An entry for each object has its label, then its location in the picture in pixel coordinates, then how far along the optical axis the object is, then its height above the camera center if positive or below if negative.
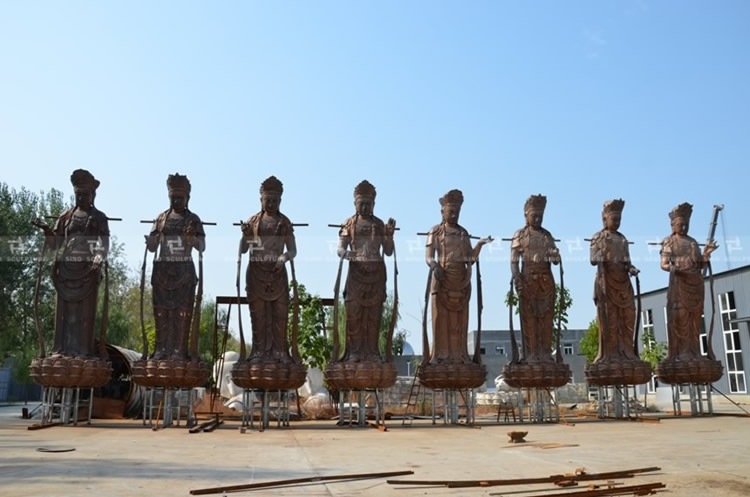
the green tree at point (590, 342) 31.05 +2.09
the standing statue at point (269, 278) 12.48 +1.95
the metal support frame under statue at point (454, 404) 12.84 -0.40
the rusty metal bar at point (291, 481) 4.95 -0.80
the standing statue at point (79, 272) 12.38 +2.00
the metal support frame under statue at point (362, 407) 12.29 -0.46
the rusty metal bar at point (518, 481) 5.14 -0.75
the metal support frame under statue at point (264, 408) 11.84 -0.48
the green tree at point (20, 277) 25.34 +3.89
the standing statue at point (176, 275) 12.43 +1.98
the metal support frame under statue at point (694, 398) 14.52 -0.26
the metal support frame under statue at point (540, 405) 13.30 -0.43
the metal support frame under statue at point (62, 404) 11.96 -0.46
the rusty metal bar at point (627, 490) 4.73 -0.75
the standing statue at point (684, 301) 14.77 +1.90
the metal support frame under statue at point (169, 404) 11.89 -0.43
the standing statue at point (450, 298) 12.89 +1.68
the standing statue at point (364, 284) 12.67 +1.87
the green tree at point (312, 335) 23.98 +1.67
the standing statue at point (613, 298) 14.16 +1.88
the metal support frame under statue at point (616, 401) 13.74 -0.33
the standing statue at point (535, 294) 13.64 +1.86
